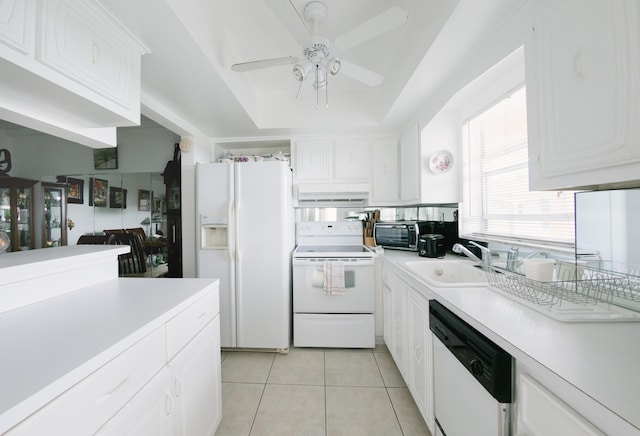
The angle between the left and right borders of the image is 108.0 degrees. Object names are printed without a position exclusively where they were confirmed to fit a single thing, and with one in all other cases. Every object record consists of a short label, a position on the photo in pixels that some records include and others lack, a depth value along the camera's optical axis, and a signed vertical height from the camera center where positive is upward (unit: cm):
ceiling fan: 114 +95
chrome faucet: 145 -25
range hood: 259 +31
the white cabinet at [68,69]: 79 +60
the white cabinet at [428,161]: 211 +52
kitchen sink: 166 -41
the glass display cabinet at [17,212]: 165 +7
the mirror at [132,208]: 261 +16
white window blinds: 135 +21
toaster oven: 235 -16
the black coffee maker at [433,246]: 206 -25
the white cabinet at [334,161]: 270 +67
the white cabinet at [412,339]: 132 -83
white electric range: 223 -79
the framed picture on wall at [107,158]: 296 +81
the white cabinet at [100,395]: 52 -47
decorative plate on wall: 212 +51
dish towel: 220 -58
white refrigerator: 221 -37
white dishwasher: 76 -64
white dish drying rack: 85 -33
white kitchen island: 55 -37
